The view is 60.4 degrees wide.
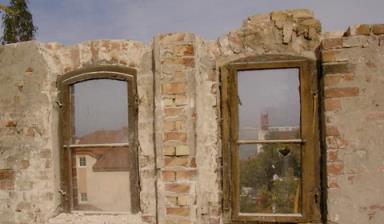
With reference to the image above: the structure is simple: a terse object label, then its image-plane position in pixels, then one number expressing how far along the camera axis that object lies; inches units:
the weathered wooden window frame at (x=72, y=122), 115.1
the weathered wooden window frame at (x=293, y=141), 104.8
